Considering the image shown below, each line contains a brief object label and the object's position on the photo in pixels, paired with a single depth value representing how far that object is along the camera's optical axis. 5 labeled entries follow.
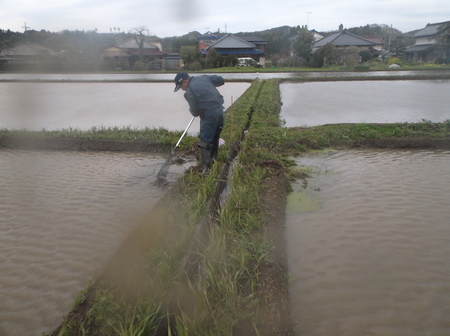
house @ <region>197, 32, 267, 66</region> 31.02
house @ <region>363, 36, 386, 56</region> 33.53
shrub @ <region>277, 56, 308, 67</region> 28.31
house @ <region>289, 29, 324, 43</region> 47.29
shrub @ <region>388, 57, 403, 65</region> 26.83
